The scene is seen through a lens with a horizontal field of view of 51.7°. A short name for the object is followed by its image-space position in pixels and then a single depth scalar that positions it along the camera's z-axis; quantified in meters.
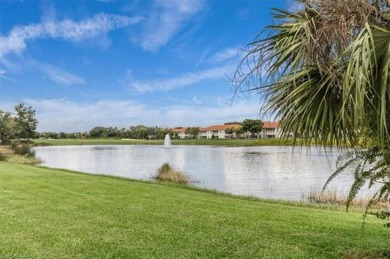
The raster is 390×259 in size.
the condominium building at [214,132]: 128.18
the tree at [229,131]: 125.93
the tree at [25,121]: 75.72
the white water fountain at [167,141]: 84.30
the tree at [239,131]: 113.92
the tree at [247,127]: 96.15
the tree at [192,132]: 150.74
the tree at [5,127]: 58.75
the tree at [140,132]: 148.38
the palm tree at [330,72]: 3.15
